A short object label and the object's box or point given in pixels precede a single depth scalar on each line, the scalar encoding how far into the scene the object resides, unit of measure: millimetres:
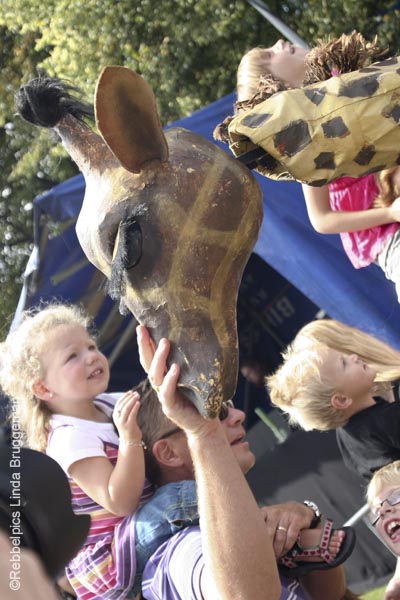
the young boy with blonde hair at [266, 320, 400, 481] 2645
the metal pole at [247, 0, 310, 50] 4773
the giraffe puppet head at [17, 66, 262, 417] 1328
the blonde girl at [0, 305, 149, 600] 1979
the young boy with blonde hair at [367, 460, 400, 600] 2014
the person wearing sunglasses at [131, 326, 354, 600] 1521
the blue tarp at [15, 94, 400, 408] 3778
